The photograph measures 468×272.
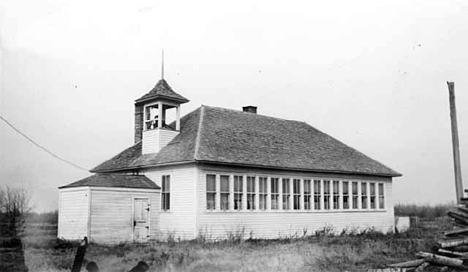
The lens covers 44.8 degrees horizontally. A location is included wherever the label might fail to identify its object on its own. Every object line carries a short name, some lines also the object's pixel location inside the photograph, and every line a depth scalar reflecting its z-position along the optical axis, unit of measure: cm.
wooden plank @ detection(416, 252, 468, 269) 1697
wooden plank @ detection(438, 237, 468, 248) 1811
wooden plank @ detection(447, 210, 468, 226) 1980
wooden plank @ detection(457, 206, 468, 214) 2012
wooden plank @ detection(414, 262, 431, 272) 1718
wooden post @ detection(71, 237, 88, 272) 1445
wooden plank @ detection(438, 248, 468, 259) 1737
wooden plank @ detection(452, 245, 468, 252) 1800
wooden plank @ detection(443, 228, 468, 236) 1889
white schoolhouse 2492
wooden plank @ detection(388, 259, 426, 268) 1697
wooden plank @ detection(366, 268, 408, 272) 1549
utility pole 2766
